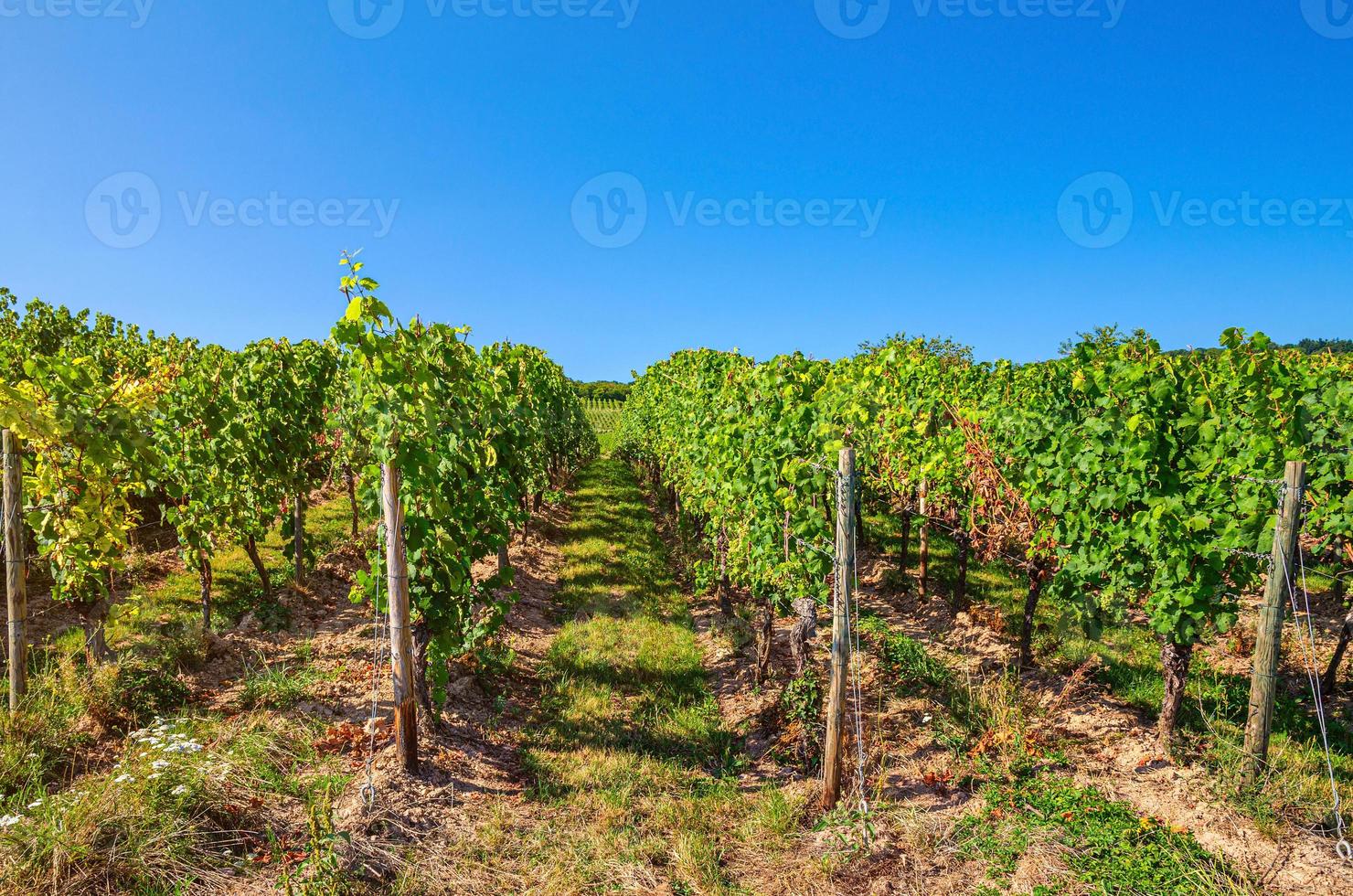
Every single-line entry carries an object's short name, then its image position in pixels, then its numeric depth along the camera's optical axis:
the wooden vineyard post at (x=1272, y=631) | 3.71
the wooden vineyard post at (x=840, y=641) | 4.13
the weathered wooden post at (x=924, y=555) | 8.61
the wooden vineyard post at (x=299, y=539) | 8.00
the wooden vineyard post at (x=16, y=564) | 4.50
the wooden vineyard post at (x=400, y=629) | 4.14
